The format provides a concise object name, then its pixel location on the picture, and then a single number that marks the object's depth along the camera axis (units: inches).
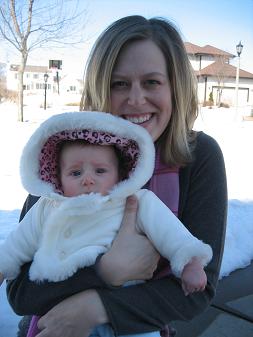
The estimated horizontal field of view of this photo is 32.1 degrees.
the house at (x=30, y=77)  3323.1
